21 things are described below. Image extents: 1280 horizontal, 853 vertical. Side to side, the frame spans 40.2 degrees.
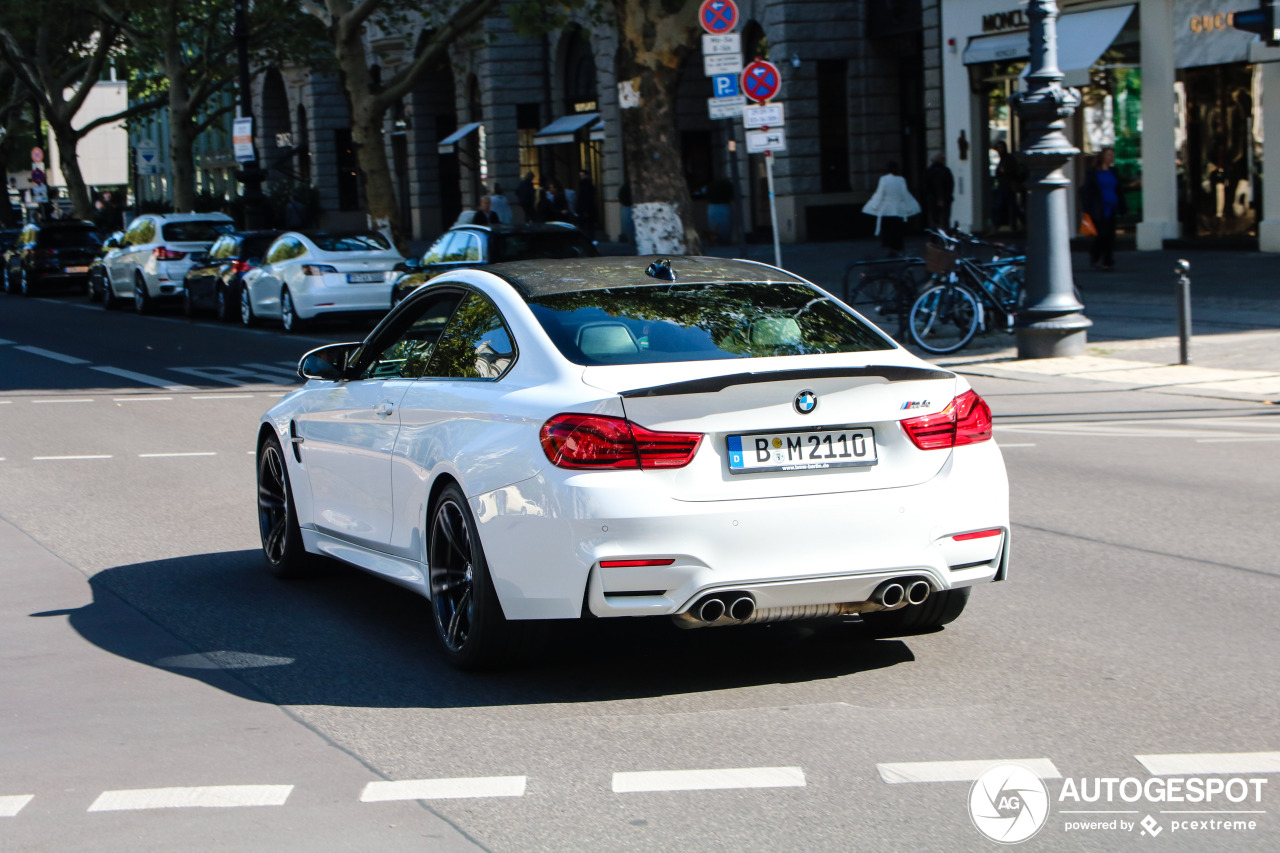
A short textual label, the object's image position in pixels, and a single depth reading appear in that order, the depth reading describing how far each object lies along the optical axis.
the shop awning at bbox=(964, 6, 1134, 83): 28.33
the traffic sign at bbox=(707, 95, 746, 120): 19.50
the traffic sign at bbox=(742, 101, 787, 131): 19.28
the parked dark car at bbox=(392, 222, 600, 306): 20.16
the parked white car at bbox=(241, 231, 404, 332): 23.55
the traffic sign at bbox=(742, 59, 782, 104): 19.92
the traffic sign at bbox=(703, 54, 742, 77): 19.38
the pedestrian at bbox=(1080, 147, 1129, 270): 24.27
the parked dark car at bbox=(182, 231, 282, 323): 26.78
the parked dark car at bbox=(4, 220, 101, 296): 38.62
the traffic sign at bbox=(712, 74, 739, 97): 19.53
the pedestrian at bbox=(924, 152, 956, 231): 31.42
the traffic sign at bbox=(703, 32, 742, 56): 19.31
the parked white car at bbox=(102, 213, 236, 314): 30.14
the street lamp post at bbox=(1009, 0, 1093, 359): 16.56
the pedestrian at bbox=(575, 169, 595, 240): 40.84
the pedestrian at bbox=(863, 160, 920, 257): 28.80
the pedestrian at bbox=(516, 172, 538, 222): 40.09
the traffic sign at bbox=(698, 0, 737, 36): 19.23
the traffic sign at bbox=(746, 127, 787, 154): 19.14
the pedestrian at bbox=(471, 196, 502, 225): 29.27
